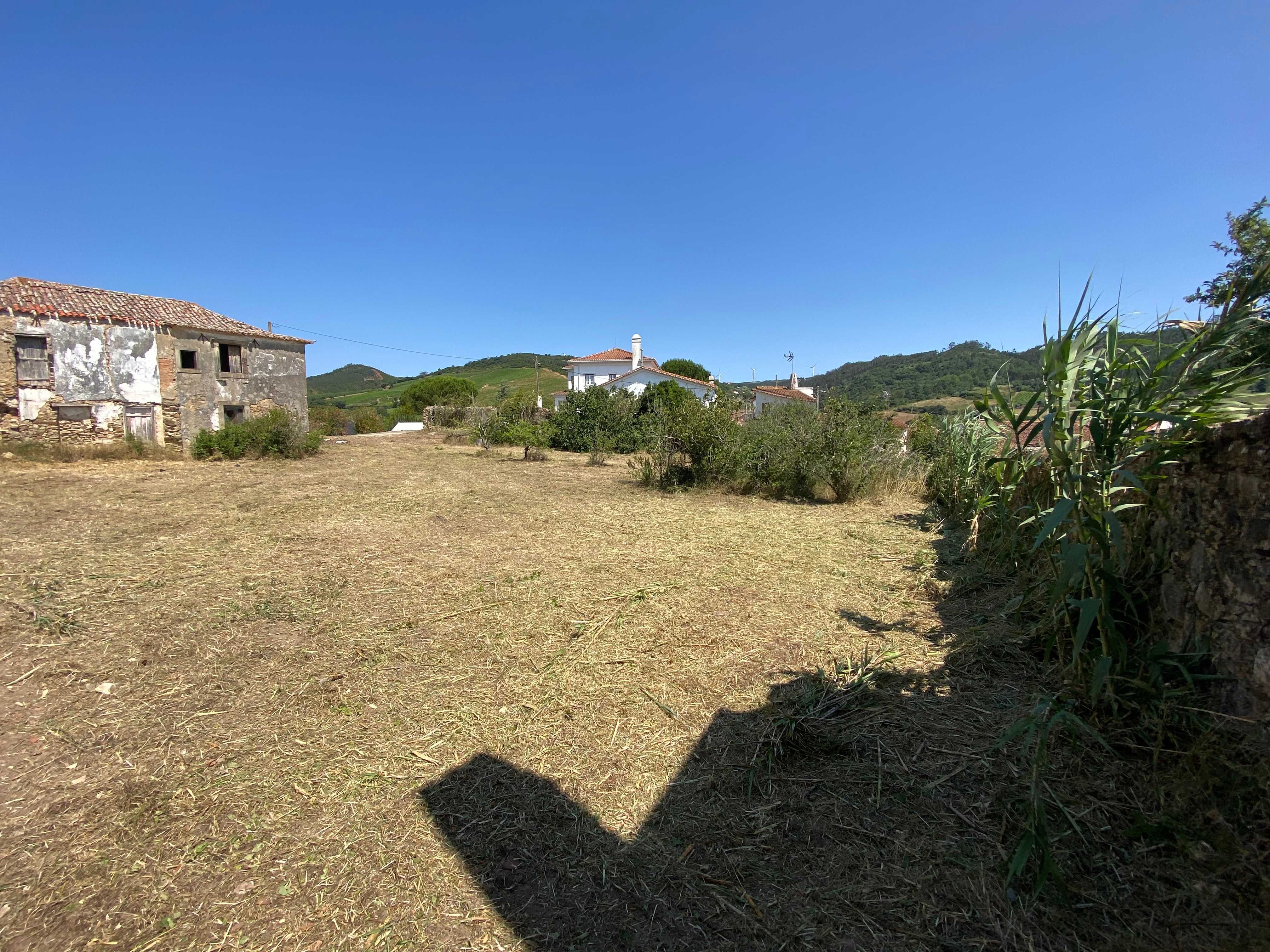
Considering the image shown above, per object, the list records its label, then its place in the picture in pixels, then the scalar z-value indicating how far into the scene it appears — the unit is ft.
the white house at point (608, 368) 129.70
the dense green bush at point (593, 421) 72.33
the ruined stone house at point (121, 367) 49.42
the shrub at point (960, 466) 20.72
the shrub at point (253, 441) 52.85
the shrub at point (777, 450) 29.37
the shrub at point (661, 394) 72.75
